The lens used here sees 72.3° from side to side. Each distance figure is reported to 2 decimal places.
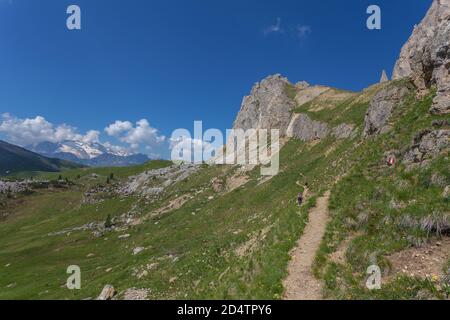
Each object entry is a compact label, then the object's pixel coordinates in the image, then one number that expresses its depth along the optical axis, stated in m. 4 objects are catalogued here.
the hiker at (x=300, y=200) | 32.25
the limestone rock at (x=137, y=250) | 57.89
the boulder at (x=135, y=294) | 32.97
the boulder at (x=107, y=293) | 36.68
